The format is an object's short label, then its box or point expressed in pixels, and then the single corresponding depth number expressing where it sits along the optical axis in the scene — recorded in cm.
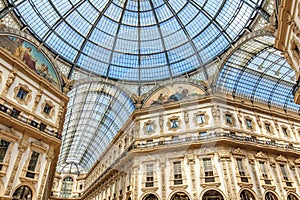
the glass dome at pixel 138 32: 2733
